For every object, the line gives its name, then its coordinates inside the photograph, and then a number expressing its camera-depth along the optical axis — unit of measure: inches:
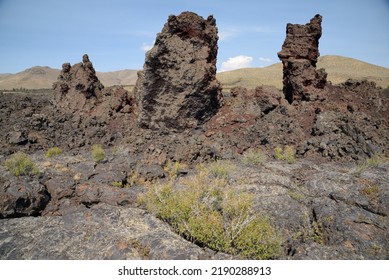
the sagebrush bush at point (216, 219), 262.8
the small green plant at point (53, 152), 554.9
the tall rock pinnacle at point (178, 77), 642.8
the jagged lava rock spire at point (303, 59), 701.3
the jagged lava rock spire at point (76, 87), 740.0
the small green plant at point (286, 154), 523.8
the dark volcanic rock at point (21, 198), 327.9
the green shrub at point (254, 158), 516.4
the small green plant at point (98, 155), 520.4
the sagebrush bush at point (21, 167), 427.5
